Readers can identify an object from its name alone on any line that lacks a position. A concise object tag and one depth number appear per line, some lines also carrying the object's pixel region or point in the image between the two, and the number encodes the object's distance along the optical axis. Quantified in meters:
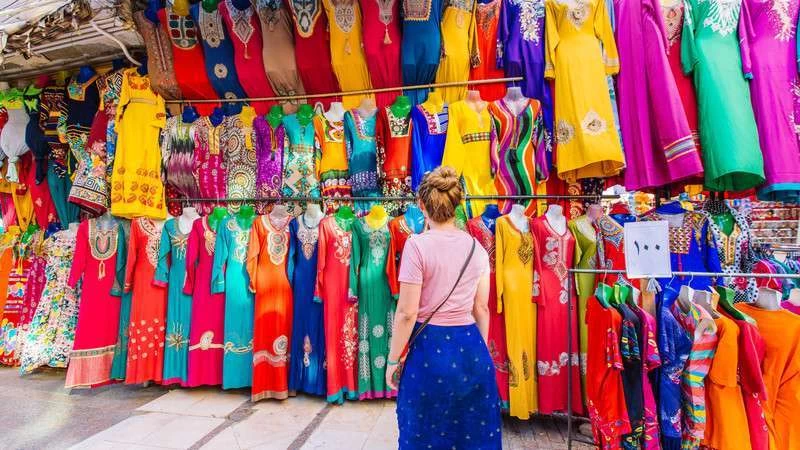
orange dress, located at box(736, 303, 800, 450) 1.66
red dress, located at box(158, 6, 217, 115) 3.33
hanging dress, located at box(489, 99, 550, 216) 2.83
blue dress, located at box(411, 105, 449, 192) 3.00
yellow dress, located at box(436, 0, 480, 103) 3.01
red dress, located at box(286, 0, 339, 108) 3.14
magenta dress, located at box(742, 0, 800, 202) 2.32
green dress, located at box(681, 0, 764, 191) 2.30
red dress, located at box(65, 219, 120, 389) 3.22
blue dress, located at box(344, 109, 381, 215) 3.10
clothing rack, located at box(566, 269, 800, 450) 1.62
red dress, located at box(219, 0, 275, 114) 3.25
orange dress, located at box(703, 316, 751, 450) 1.66
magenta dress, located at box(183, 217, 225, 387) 3.15
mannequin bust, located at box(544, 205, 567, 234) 2.66
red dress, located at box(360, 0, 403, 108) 3.02
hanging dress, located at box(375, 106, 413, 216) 3.04
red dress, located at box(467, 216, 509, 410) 2.69
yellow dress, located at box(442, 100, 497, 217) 2.89
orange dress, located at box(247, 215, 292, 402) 2.99
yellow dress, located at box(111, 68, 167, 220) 3.25
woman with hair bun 1.53
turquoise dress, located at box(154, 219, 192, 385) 3.20
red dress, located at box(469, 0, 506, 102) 3.01
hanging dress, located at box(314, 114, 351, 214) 3.19
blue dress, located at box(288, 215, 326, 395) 3.01
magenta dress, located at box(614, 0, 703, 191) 2.37
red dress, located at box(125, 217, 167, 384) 3.21
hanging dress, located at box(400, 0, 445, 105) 2.93
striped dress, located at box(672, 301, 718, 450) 1.69
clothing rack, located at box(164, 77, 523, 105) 3.03
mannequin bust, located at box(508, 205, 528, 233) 2.67
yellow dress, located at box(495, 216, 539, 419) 2.59
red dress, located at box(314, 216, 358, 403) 2.93
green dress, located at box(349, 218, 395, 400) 2.95
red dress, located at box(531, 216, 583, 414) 2.59
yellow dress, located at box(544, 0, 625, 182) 2.53
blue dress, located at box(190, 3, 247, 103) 3.29
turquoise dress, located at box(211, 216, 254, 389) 3.07
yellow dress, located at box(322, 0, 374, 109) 3.07
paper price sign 1.72
